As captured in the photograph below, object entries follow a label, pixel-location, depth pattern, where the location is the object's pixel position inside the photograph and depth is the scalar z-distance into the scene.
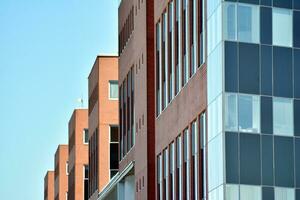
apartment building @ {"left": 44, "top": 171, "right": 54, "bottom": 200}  140.26
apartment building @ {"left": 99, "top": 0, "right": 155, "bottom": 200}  58.34
